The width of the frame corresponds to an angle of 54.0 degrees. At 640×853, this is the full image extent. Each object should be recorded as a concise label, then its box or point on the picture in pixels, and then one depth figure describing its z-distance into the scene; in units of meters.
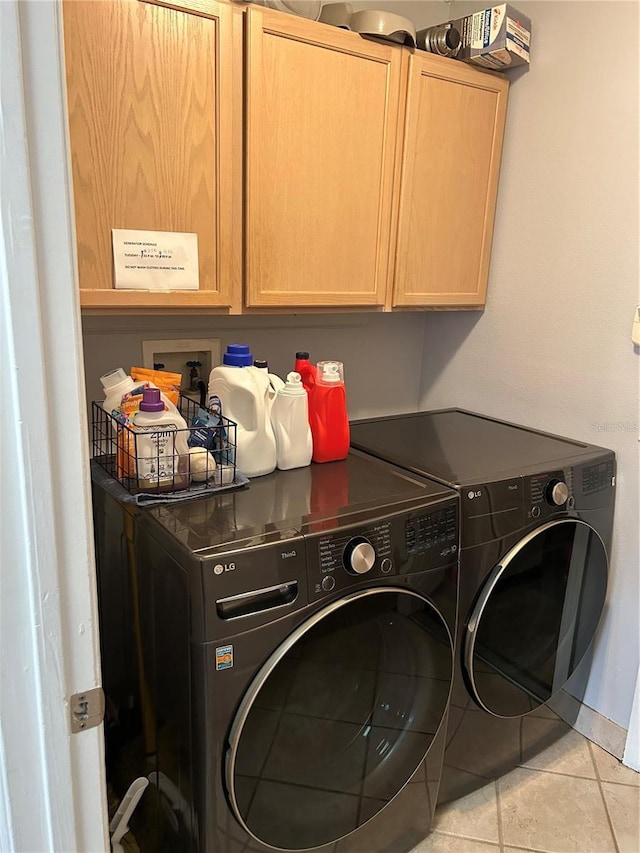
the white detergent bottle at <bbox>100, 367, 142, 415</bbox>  1.43
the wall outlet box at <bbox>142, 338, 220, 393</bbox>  1.72
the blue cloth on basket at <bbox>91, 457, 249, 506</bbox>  1.28
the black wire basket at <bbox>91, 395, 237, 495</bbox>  1.29
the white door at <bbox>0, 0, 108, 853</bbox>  0.61
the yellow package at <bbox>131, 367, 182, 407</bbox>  1.49
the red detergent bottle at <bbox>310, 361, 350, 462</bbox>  1.60
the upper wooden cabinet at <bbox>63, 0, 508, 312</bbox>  1.28
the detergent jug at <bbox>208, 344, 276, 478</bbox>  1.45
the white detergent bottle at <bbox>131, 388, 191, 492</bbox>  1.29
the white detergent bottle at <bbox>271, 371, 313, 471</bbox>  1.50
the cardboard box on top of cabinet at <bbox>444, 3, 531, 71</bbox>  1.71
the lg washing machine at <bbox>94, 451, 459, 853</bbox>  1.11
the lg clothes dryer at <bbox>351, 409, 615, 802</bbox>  1.50
